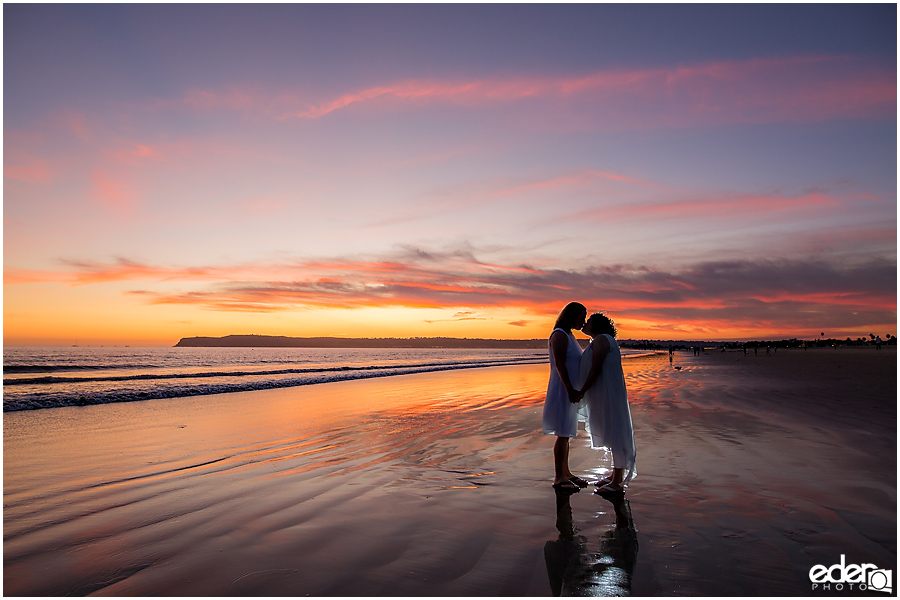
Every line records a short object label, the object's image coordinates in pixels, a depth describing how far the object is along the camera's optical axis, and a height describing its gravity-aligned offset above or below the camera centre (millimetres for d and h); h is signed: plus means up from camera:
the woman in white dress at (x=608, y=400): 5645 -1075
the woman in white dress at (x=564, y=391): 5852 -980
